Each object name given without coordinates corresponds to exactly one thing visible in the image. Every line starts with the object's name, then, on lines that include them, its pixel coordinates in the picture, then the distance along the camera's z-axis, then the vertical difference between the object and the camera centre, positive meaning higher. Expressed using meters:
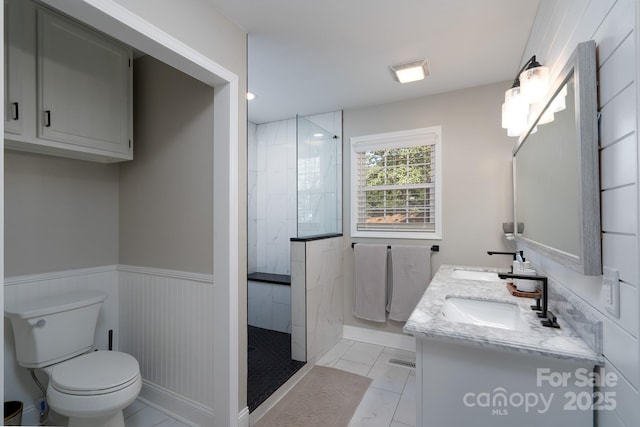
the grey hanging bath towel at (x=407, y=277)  2.78 -0.60
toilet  1.50 -0.85
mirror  0.88 +0.16
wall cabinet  1.60 +0.76
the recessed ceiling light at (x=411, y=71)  2.21 +1.10
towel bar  2.77 -0.32
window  2.86 +0.30
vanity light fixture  1.40 +0.61
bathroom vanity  0.96 -0.57
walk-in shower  2.58 -0.05
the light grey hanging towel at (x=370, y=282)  2.96 -0.68
